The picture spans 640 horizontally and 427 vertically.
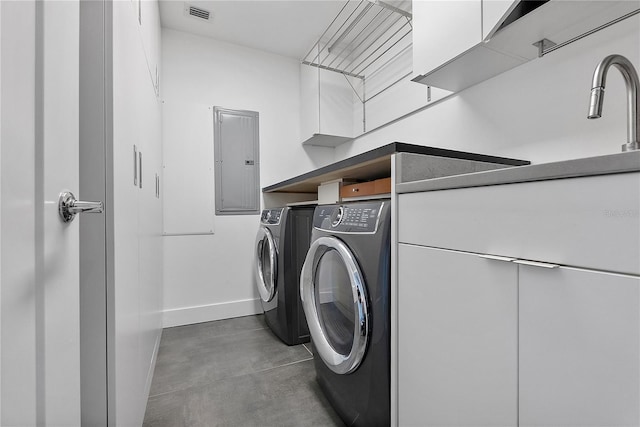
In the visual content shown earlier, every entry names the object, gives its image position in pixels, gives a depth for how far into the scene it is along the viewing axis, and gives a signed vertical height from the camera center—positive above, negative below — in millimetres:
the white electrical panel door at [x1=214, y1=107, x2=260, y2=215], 2588 +478
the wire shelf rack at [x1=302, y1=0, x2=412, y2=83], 2023 +1476
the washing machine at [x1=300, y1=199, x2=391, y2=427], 978 -401
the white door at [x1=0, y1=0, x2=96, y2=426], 335 -13
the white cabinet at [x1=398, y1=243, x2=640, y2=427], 473 -283
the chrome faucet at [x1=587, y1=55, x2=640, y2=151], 652 +292
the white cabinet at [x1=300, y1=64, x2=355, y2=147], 2584 +1004
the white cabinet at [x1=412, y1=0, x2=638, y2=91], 1011 +727
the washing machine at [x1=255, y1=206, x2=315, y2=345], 1955 -394
